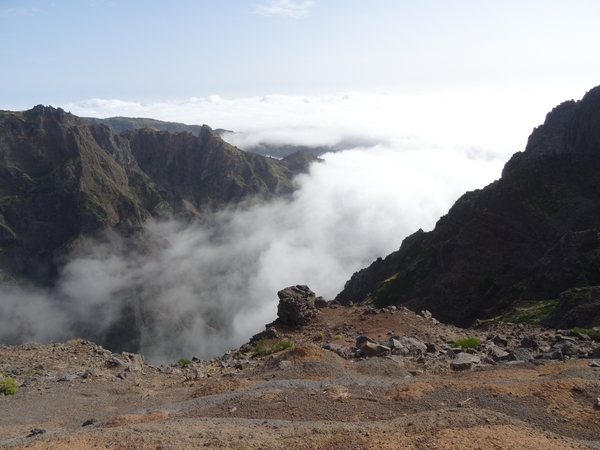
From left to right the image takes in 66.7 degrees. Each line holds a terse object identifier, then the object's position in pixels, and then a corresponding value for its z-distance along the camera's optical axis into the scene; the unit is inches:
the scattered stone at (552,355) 767.2
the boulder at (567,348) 780.0
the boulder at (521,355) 789.9
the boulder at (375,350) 906.7
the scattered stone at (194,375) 933.8
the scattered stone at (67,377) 919.7
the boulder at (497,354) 809.5
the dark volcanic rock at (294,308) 1301.7
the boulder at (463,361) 778.8
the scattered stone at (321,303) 1422.5
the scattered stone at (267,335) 1216.7
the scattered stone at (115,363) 1043.9
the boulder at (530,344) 870.5
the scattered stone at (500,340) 946.0
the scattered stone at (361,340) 967.3
